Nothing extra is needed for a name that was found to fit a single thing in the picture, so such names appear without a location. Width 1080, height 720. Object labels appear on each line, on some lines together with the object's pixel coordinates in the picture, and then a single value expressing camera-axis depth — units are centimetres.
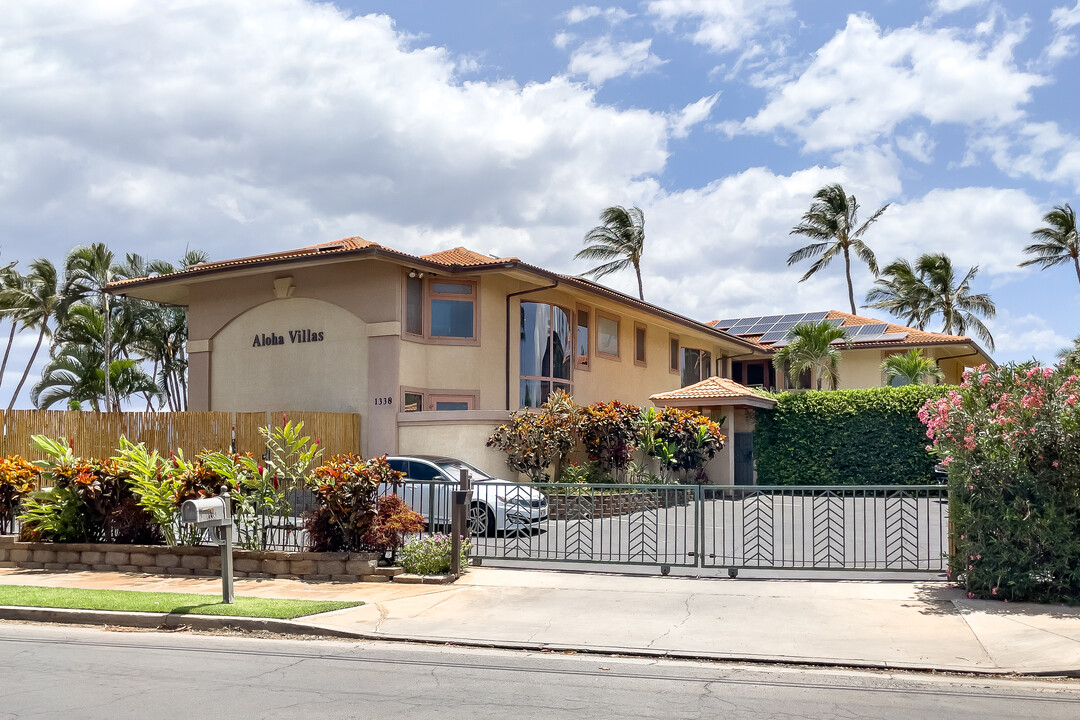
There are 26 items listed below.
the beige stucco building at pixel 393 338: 2327
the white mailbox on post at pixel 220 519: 1062
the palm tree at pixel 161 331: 4353
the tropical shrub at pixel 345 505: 1301
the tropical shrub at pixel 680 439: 2475
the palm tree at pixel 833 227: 5197
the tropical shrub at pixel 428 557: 1266
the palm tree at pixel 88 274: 4203
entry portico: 2677
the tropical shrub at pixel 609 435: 2311
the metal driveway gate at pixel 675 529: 1266
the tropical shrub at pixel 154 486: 1379
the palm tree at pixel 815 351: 3359
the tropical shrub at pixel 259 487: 1354
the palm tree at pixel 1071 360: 1147
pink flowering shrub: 1056
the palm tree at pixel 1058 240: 5197
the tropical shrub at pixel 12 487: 1562
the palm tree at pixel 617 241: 5294
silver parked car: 1374
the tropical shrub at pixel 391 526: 1298
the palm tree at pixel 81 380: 3975
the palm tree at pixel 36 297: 4478
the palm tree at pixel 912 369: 3388
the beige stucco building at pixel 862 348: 3900
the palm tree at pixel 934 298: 5747
